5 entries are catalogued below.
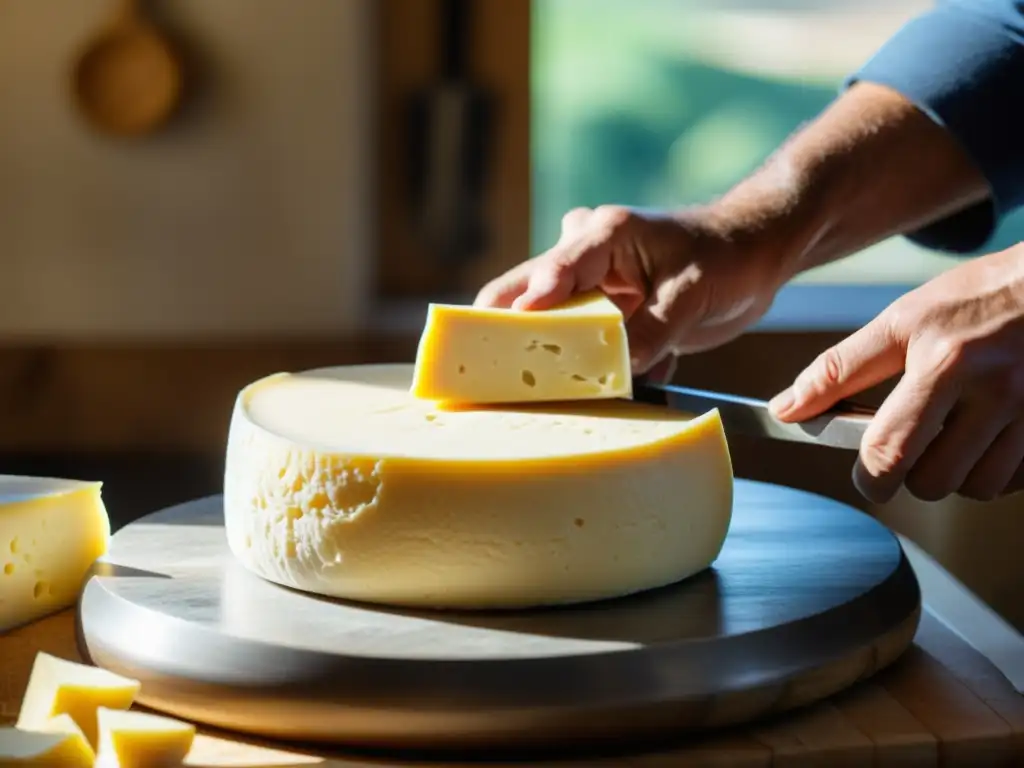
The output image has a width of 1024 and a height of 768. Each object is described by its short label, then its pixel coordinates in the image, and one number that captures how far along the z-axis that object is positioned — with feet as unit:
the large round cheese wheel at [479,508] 3.69
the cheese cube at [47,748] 3.02
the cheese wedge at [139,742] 3.18
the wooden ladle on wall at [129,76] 8.25
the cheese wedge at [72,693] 3.35
